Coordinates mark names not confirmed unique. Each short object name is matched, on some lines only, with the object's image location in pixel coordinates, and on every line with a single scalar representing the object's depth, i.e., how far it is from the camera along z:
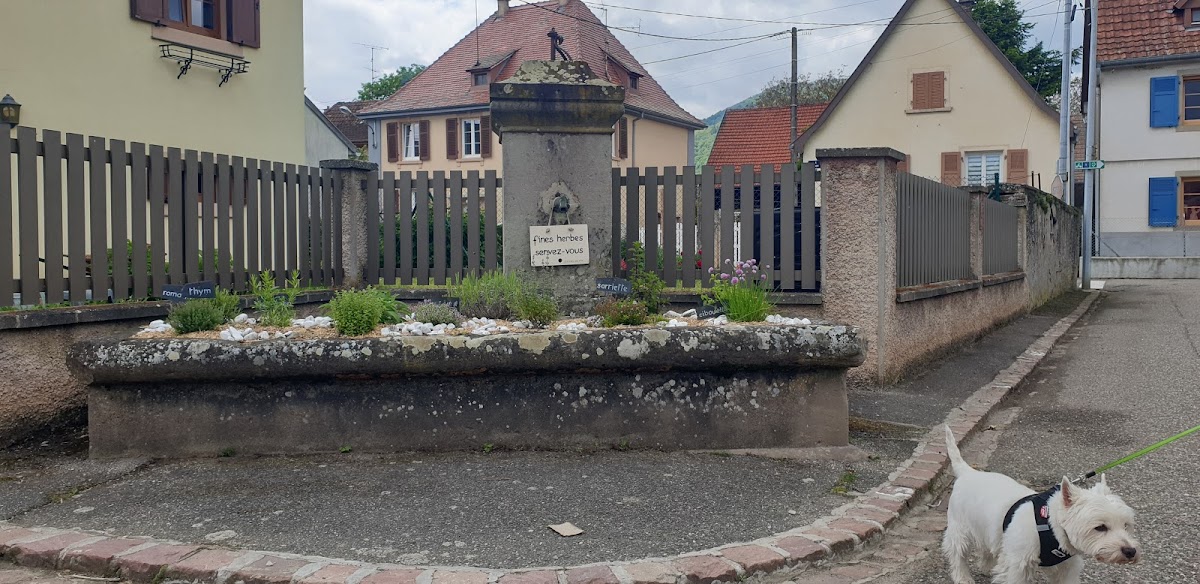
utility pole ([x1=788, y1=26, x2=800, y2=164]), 35.50
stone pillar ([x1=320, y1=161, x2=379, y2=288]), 9.40
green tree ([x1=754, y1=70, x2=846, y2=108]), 57.62
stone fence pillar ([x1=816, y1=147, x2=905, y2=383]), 7.90
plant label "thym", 6.71
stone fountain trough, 5.43
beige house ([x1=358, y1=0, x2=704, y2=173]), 37.53
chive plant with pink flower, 6.62
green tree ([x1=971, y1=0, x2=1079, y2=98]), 45.28
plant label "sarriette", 7.30
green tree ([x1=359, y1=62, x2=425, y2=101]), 65.38
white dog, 3.21
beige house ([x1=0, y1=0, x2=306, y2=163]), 12.36
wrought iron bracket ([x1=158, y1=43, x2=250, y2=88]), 14.38
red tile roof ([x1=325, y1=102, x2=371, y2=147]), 48.59
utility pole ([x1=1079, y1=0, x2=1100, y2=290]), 23.73
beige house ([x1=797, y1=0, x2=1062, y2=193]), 32.69
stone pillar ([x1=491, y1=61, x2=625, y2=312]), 7.34
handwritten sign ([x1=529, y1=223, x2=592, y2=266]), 7.44
